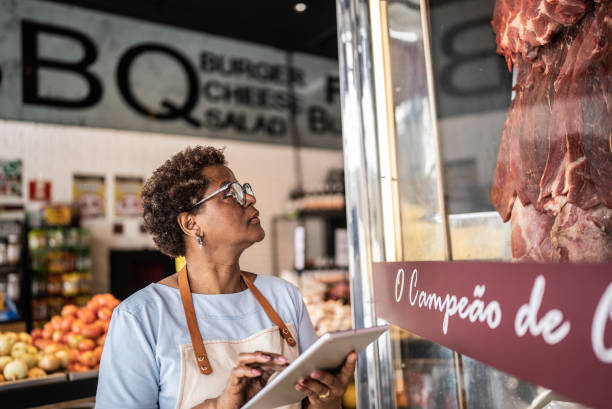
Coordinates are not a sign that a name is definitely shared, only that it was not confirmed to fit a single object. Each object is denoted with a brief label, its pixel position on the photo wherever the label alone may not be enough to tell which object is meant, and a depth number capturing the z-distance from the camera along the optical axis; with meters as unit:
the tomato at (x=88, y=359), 2.89
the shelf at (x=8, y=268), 5.11
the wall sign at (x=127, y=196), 6.16
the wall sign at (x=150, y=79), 5.42
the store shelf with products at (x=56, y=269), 5.34
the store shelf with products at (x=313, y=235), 6.88
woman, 1.41
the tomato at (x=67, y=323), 3.15
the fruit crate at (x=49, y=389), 2.60
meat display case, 1.25
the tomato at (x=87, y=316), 3.09
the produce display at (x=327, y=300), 3.87
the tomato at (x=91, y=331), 3.04
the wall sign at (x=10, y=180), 5.39
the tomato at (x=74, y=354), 2.94
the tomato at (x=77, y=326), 3.06
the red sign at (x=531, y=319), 0.74
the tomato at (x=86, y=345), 2.98
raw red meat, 1.20
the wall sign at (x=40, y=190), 5.59
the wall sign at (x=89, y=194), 5.88
